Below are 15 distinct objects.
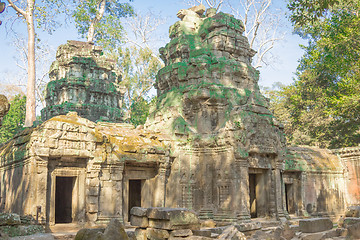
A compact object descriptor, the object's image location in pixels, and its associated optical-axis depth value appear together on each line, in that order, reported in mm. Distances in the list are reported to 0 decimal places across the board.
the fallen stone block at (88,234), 5867
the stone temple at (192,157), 12242
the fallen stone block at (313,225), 9195
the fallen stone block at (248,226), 10296
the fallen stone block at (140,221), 8398
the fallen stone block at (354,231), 8367
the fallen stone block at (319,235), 8945
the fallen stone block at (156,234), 7755
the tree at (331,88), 20344
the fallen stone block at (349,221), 9664
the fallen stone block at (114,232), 6016
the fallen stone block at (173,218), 7729
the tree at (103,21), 28339
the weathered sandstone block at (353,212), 10812
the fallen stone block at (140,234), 8359
